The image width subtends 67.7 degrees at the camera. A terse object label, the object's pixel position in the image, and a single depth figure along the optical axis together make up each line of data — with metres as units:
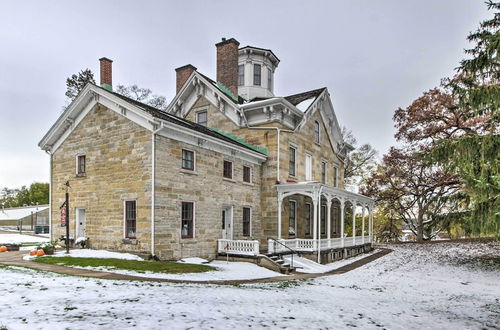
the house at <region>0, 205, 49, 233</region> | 47.34
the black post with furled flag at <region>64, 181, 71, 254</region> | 15.46
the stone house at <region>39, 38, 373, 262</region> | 14.91
